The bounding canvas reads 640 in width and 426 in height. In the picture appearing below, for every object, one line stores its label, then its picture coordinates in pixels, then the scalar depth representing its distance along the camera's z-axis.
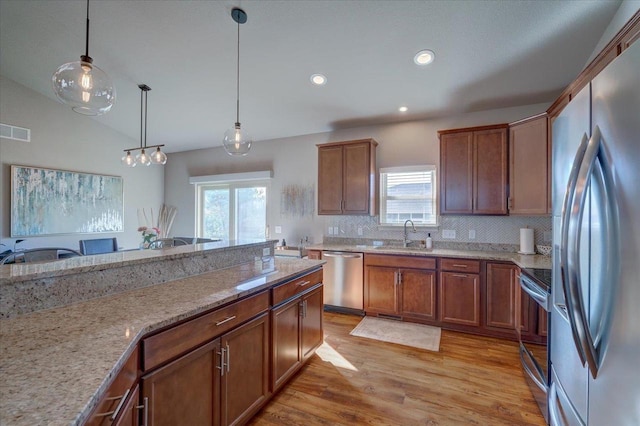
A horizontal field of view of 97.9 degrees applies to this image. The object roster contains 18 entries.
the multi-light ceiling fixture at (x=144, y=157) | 3.60
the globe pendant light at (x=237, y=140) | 2.65
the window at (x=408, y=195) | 3.99
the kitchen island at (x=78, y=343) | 0.67
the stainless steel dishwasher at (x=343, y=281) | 3.78
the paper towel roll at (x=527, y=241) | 3.30
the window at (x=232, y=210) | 5.36
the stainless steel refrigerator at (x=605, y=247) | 0.81
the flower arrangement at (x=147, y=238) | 3.77
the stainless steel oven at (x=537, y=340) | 1.71
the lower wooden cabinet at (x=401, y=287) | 3.41
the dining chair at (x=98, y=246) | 4.22
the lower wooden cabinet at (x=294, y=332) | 2.01
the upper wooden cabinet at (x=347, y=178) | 3.99
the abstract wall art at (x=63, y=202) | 4.04
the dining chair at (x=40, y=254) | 2.72
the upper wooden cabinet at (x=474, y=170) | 3.31
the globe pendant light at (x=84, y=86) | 1.72
